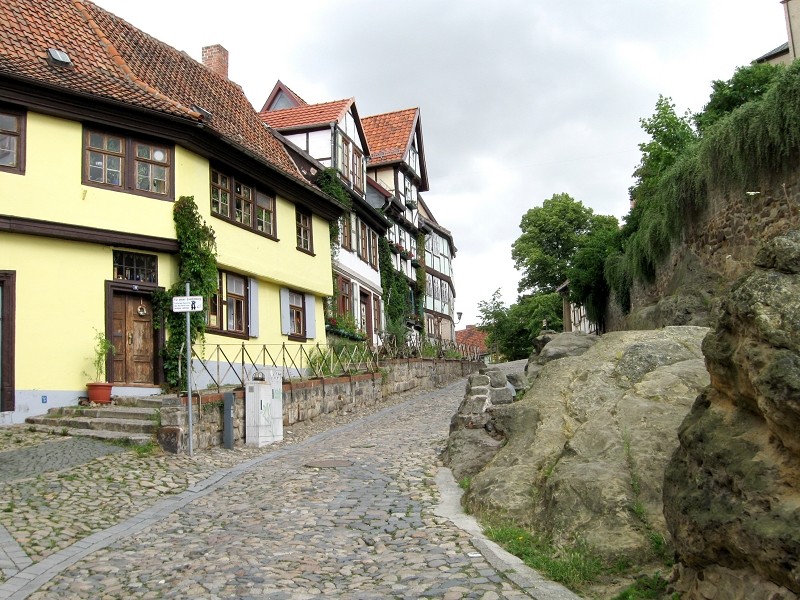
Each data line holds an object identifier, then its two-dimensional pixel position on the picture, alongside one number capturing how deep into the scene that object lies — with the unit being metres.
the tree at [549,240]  53.72
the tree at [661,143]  28.31
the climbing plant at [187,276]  17.48
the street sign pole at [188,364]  12.95
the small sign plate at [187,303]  13.04
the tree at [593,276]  32.06
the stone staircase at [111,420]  13.68
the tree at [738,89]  26.77
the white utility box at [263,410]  15.31
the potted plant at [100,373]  15.93
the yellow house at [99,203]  15.52
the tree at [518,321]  50.56
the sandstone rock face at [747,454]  4.30
